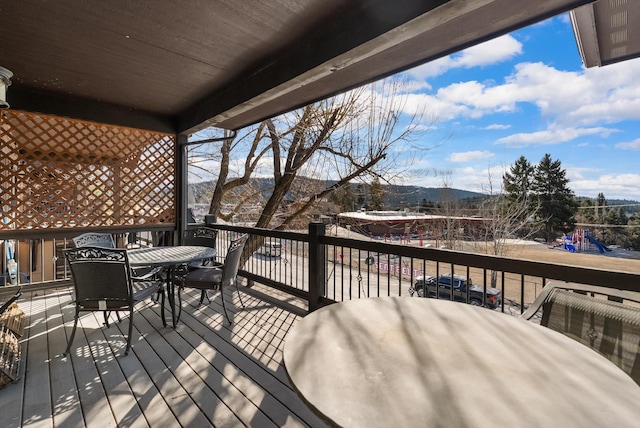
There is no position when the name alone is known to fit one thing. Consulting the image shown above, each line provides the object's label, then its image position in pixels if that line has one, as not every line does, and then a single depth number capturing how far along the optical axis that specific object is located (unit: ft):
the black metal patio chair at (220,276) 10.21
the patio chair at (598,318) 4.36
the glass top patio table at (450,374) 2.43
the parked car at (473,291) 32.93
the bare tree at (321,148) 21.57
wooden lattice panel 12.84
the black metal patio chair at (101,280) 8.05
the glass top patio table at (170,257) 9.20
